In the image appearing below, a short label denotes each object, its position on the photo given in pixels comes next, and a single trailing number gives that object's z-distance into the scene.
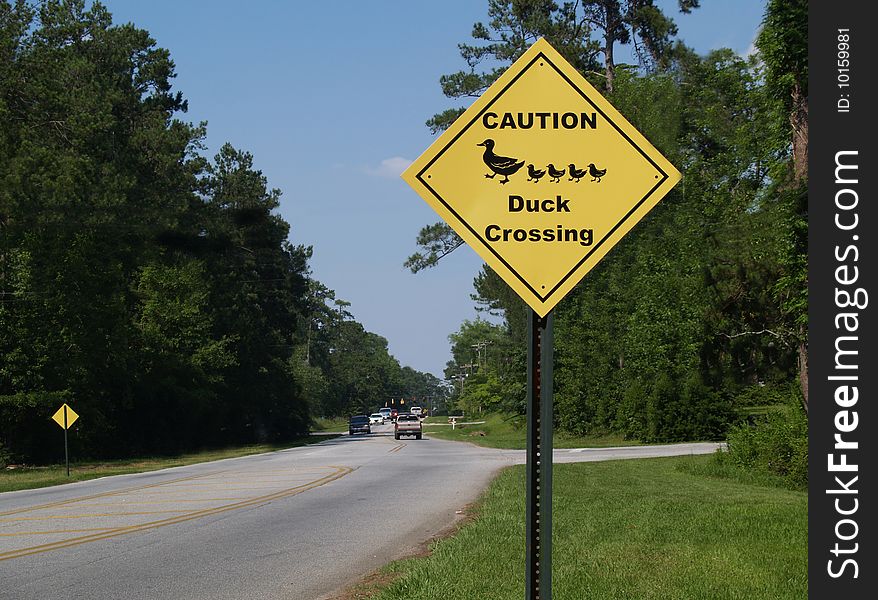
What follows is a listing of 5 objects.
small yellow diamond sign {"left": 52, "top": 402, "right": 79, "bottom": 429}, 32.28
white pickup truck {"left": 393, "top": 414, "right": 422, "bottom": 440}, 65.38
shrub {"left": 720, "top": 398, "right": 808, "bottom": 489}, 20.19
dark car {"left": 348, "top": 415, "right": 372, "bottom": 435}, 86.56
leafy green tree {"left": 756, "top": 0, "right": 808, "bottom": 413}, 19.06
